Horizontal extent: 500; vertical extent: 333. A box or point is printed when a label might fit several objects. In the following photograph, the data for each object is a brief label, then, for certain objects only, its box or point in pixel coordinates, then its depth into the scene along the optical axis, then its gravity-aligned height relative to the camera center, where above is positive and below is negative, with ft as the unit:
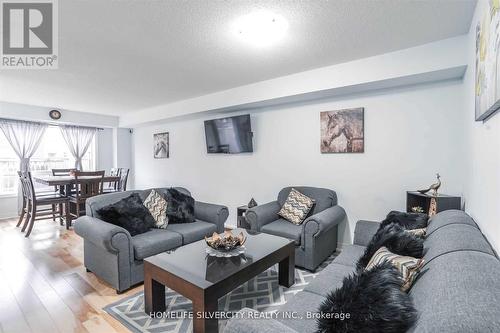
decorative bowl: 6.77 -2.19
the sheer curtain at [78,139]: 19.29 +1.85
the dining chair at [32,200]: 13.50 -2.12
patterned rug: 6.20 -3.99
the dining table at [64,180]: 13.69 -1.01
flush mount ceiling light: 6.54 +3.77
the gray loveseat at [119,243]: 7.53 -2.65
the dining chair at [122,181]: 16.81 -1.26
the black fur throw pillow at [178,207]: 10.49 -1.90
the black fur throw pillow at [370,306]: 2.83 -1.73
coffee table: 5.23 -2.60
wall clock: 17.04 +3.28
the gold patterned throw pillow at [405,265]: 3.80 -1.67
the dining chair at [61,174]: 15.58 -0.80
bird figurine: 8.03 -0.88
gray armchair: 8.73 -2.43
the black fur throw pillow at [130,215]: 8.54 -1.85
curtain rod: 17.07 +2.87
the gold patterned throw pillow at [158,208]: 9.82 -1.82
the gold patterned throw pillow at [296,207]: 10.40 -1.93
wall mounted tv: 13.61 +1.54
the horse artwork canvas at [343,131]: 10.53 +1.34
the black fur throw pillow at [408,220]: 6.47 -1.55
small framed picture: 18.63 +1.28
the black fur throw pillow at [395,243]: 4.68 -1.61
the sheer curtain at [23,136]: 16.83 +1.84
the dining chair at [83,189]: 14.28 -1.55
